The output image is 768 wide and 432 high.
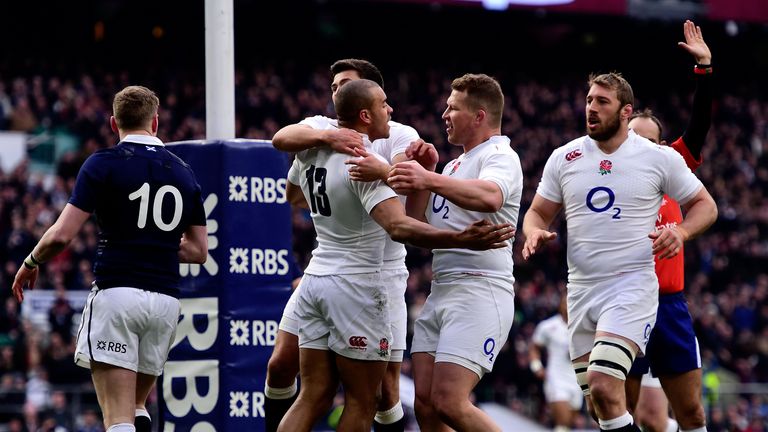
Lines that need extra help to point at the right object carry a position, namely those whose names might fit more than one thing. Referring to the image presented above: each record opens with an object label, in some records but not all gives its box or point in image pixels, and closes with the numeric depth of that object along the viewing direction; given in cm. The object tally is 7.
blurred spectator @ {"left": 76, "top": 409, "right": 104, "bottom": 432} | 2819
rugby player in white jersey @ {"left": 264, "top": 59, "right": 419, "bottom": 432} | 1259
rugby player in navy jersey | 1298
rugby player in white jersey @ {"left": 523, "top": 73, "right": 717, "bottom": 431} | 1402
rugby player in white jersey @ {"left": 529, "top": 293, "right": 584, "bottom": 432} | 3114
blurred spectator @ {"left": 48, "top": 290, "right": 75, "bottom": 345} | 3189
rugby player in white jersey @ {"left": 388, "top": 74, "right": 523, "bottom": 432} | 1272
